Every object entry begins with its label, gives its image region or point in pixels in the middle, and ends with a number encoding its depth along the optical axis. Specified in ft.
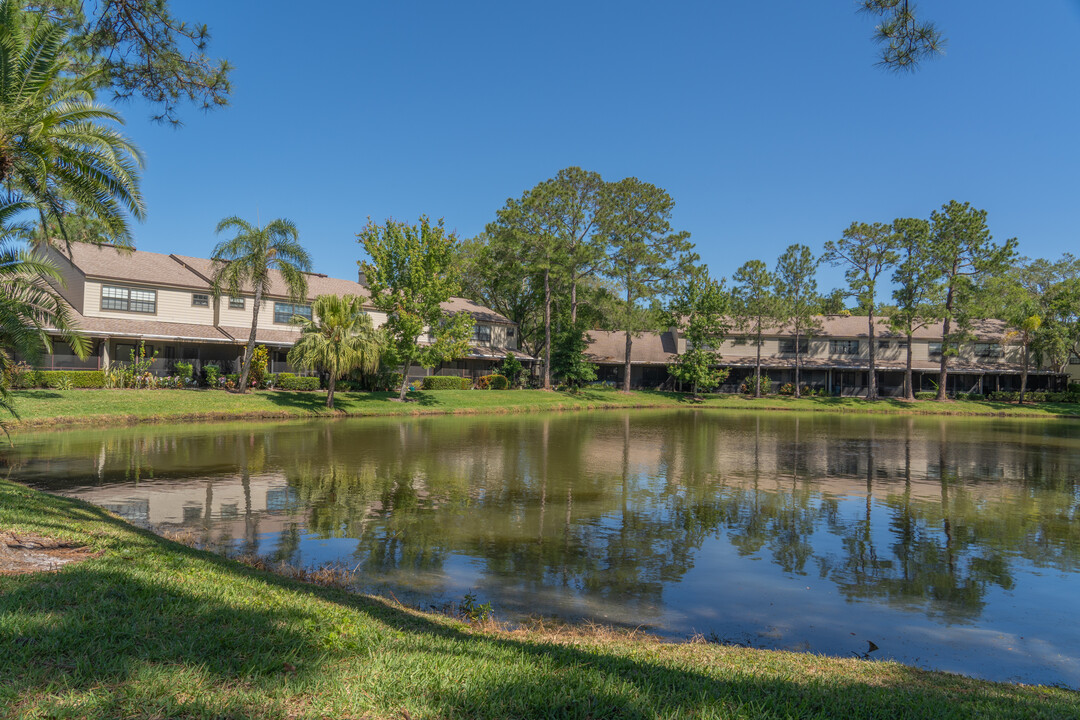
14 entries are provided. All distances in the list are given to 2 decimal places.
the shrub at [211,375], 113.60
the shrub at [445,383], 143.64
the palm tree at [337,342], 109.81
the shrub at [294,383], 121.39
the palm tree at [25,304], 37.96
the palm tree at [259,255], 112.37
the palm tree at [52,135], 32.24
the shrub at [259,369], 118.32
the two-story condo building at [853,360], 190.60
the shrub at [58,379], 92.17
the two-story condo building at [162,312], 111.96
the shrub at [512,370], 166.61
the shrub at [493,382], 155.94
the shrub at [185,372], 111.86
